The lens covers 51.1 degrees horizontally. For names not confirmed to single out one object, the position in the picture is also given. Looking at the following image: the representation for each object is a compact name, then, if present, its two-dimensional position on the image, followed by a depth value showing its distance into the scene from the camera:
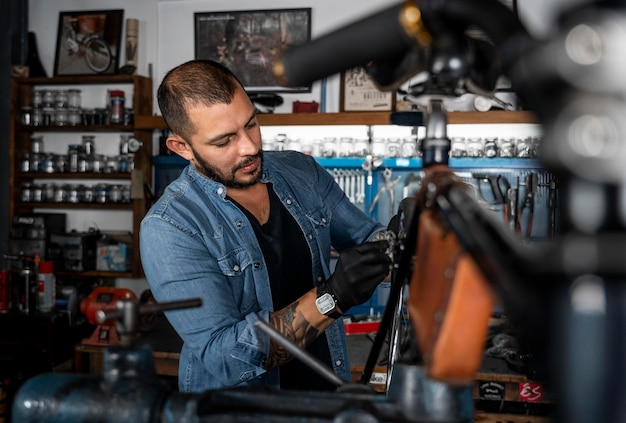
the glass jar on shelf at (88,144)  5.45
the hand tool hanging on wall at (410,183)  4.61
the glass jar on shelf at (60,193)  5.41
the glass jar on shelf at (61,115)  5.38
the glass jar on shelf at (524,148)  4.51
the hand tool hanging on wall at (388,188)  4.75
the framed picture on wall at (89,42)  5.42
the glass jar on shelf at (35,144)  5.62
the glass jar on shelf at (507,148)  4.58
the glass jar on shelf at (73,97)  5.47
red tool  4.05
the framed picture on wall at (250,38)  5.18
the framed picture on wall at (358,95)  4.86
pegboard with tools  4.54
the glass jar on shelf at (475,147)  4.61
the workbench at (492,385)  3.37
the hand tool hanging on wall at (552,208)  4.36
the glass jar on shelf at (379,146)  4.83
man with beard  1.60
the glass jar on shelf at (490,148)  4.57
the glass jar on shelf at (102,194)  5.30
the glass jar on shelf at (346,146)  4.85
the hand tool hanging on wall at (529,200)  4.49
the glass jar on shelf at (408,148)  4.69
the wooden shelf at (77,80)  5.24
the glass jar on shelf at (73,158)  5.37
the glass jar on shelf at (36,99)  5.47
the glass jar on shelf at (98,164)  5.32
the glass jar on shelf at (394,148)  4.73
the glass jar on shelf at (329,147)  4.82
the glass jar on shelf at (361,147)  4.79
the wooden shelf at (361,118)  4.39
